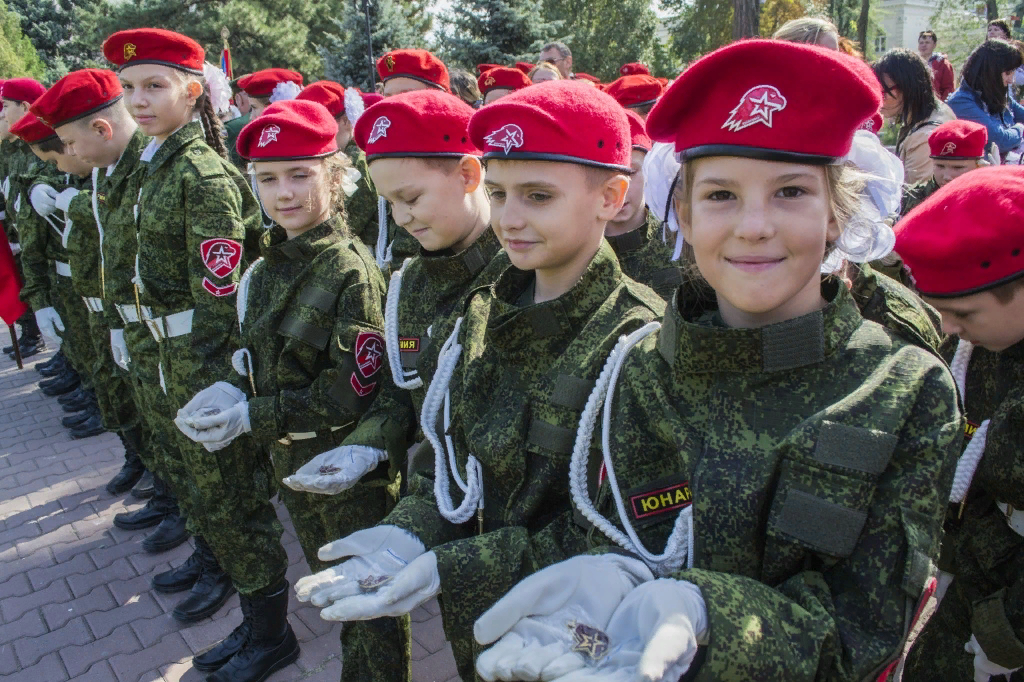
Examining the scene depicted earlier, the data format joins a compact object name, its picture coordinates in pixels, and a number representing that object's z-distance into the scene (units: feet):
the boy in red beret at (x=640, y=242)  10.21
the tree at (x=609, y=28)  91.50
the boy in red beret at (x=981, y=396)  5.54
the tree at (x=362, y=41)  58.49
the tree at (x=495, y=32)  55.62
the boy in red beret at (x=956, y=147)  11.30
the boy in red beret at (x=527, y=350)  5.21
